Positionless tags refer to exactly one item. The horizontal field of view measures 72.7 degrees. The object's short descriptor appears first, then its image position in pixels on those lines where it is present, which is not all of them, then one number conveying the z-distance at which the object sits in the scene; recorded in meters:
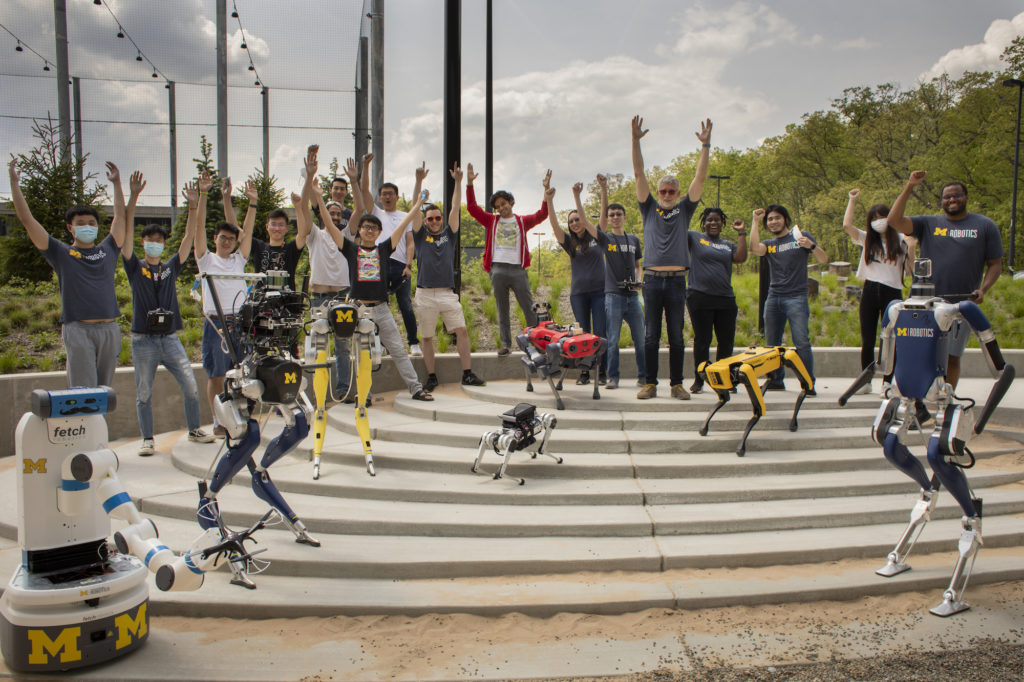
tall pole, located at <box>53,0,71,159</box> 10.66
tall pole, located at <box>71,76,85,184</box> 13.13
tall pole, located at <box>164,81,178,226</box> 13.70
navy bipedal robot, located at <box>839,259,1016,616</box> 4.15
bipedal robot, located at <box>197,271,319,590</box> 4.28
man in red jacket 8.12
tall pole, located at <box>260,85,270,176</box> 13.43
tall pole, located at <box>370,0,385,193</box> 9.31
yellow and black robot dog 6.18
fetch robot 3.41
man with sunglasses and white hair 7.09
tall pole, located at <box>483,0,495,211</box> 10.95
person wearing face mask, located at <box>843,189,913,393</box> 7.10
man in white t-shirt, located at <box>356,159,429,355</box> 7.96
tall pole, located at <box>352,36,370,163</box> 10.55
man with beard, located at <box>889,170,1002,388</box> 5.65
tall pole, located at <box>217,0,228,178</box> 11.19
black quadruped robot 5.64
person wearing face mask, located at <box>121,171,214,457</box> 6.63
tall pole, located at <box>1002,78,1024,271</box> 24.52
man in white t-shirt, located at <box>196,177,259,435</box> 6.89
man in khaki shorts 7.87
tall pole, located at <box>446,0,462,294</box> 9.40
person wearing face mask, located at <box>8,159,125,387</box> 6.11
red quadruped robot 6.96
